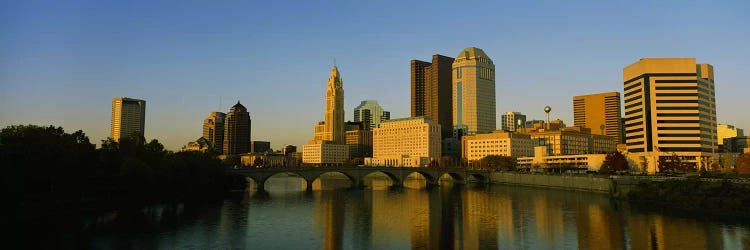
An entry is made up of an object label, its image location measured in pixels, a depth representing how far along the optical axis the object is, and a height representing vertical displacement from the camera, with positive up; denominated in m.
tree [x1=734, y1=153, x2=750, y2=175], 114.25 +1.35
